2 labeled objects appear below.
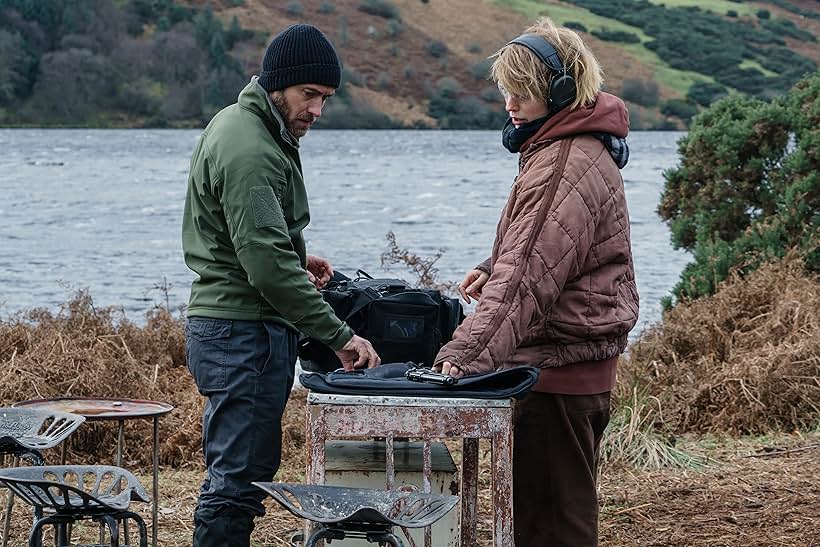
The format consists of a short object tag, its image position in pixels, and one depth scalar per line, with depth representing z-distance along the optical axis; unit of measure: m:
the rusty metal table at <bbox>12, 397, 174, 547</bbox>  5.26
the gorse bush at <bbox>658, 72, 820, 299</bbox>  10.49
